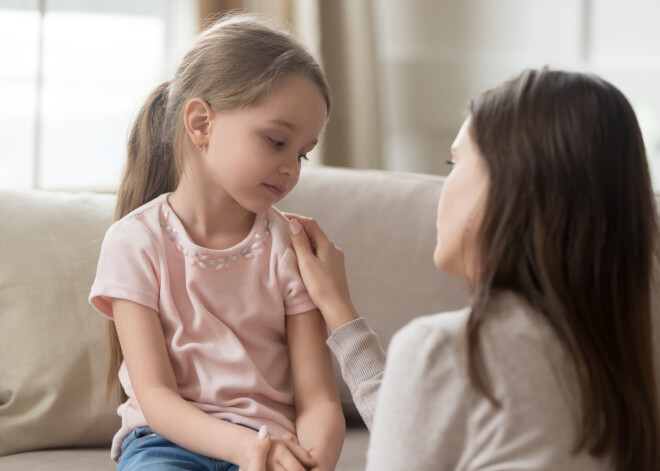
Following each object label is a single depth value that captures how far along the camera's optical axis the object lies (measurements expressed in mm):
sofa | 2114
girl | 1877
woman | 1571
